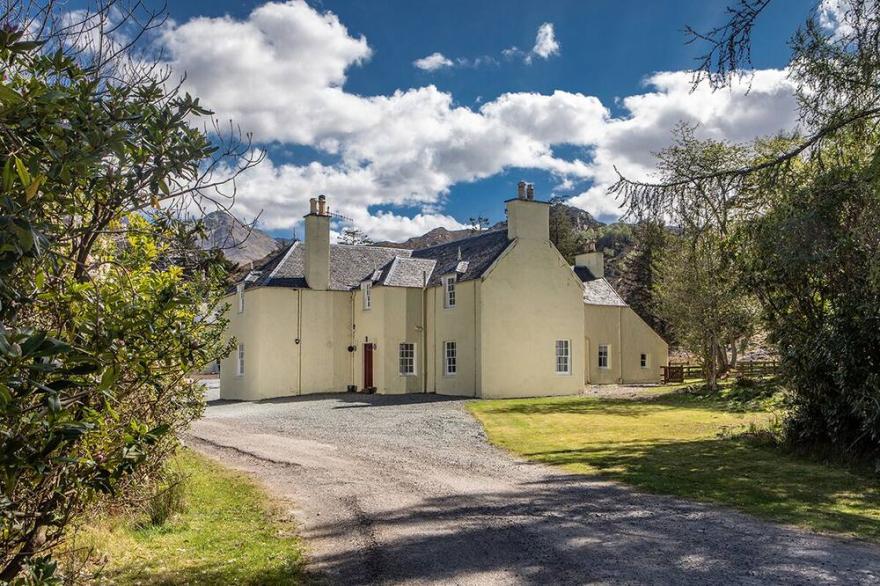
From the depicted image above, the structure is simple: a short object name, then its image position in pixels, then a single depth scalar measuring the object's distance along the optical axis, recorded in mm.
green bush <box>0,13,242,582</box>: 2607
